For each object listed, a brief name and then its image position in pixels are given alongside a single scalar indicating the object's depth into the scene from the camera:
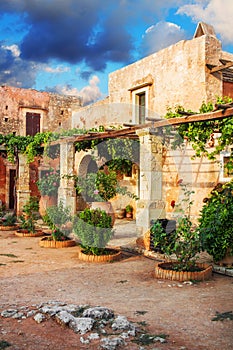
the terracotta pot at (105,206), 10.31
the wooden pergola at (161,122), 6.29
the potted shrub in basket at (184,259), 5.92
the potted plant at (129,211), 14.65
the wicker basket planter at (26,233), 10.49
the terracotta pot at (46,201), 13.16
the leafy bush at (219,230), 6.23
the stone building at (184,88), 10.80
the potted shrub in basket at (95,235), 7.44
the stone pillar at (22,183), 13.74
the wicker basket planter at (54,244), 8.90
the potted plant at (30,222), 10.60
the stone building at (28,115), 18.55
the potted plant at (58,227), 8.93
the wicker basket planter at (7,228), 11.80
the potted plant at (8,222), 11.82
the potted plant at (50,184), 12.10
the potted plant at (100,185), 11.21
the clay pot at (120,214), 14.61
